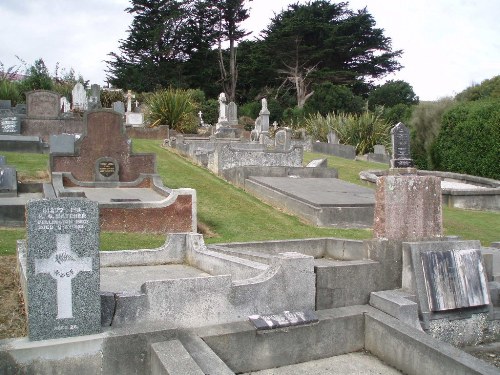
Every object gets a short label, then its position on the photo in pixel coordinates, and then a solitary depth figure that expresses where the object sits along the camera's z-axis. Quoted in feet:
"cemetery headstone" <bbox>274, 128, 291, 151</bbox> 82.38
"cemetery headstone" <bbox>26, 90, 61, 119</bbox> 76.28
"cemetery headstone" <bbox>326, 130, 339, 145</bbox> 103.04
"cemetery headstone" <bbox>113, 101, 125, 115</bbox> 90.94
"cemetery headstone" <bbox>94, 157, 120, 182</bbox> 45.73
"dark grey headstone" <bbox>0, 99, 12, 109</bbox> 86.80
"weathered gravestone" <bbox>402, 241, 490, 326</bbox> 21.16
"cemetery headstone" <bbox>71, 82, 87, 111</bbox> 108.17
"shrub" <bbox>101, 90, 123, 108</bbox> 119.85
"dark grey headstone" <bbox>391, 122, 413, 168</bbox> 23.56
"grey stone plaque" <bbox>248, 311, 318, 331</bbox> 17.25
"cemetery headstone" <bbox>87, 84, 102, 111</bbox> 92.19
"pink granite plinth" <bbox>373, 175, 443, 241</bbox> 22.27
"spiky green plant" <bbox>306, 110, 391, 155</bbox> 100.53
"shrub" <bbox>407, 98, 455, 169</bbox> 83.75
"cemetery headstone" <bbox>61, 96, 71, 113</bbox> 103.94
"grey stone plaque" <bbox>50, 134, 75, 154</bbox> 52.49
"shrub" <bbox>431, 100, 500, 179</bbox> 68.23
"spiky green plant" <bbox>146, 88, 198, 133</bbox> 98.78
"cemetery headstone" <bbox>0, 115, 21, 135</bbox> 71.31
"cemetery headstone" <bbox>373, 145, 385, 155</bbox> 94.58
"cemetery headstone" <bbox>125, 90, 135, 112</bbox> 119.75
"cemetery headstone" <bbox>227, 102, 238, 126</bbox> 118.25
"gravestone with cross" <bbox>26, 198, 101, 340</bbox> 14.33
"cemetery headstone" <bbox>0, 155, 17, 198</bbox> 41.19
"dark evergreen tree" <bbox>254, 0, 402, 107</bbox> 170.19
